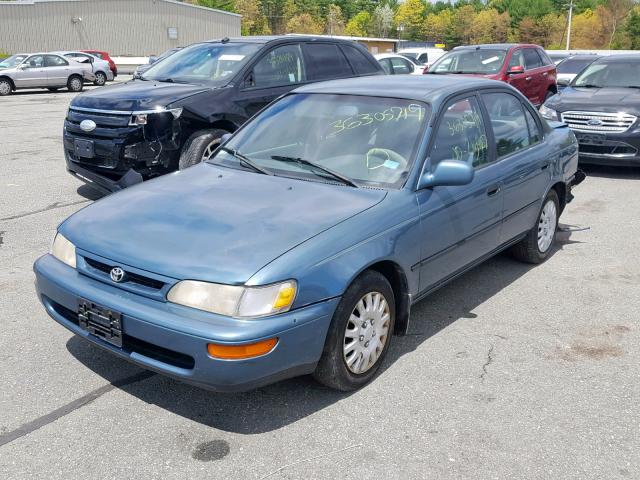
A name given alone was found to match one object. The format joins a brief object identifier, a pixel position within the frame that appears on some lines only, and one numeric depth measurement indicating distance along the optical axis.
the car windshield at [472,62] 13.61
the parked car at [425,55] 26.54
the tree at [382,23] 122.50
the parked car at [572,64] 17.12
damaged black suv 6.79
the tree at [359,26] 122.31
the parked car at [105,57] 30.89
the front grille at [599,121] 8.90
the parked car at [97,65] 28.00
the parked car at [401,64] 18.50
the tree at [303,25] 104.46
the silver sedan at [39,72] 22.97
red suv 13.53
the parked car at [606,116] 8.88
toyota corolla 3.03
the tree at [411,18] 127.30
